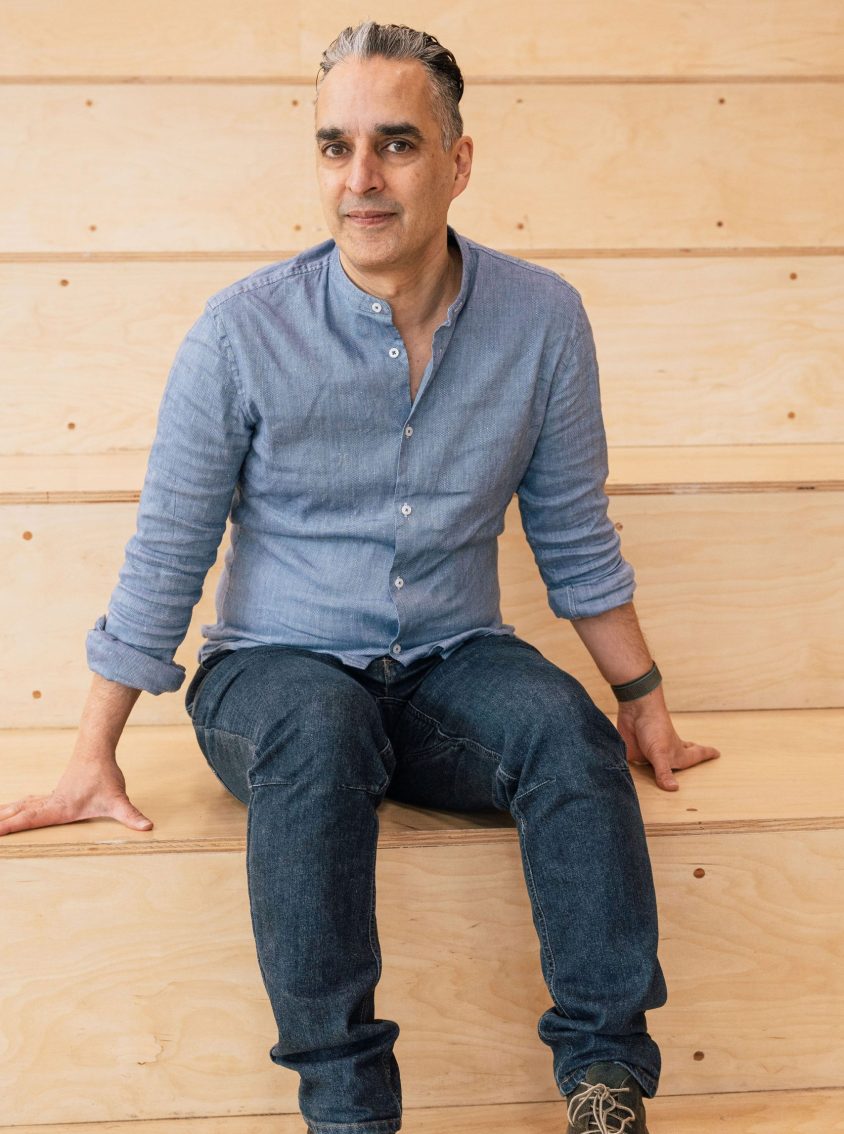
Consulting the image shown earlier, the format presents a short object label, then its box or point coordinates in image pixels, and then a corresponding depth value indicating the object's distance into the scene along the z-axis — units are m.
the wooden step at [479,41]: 1.75
